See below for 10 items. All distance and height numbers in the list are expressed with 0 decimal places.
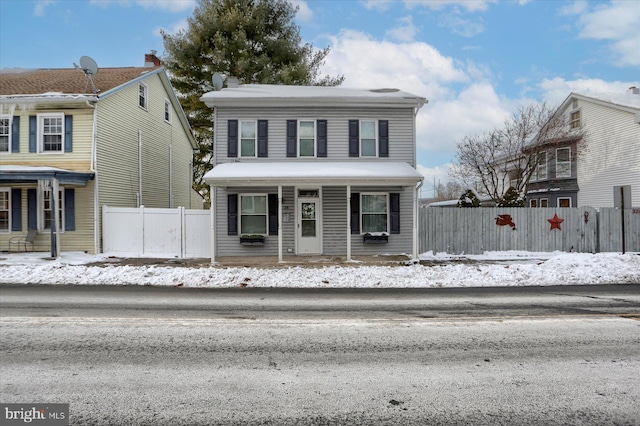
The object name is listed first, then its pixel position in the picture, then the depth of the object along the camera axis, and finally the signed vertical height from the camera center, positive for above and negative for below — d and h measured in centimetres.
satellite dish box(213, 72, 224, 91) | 1891 +687
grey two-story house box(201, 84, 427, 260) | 1516 +237
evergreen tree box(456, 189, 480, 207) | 1712 +89
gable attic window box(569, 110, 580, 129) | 2536 +654
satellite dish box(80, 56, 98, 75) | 1584 +650
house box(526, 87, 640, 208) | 2192 +384
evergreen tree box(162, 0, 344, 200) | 2375 +1084
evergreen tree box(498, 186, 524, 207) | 1770 +95
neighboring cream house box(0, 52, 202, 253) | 1502 +269
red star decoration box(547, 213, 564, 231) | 1631 -10
